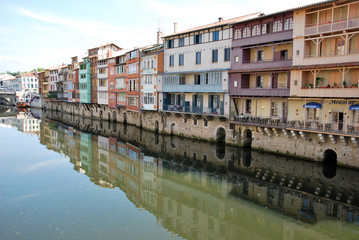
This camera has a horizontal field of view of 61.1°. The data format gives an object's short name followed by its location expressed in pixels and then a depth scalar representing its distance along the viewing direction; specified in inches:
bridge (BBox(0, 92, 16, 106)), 5240.2
